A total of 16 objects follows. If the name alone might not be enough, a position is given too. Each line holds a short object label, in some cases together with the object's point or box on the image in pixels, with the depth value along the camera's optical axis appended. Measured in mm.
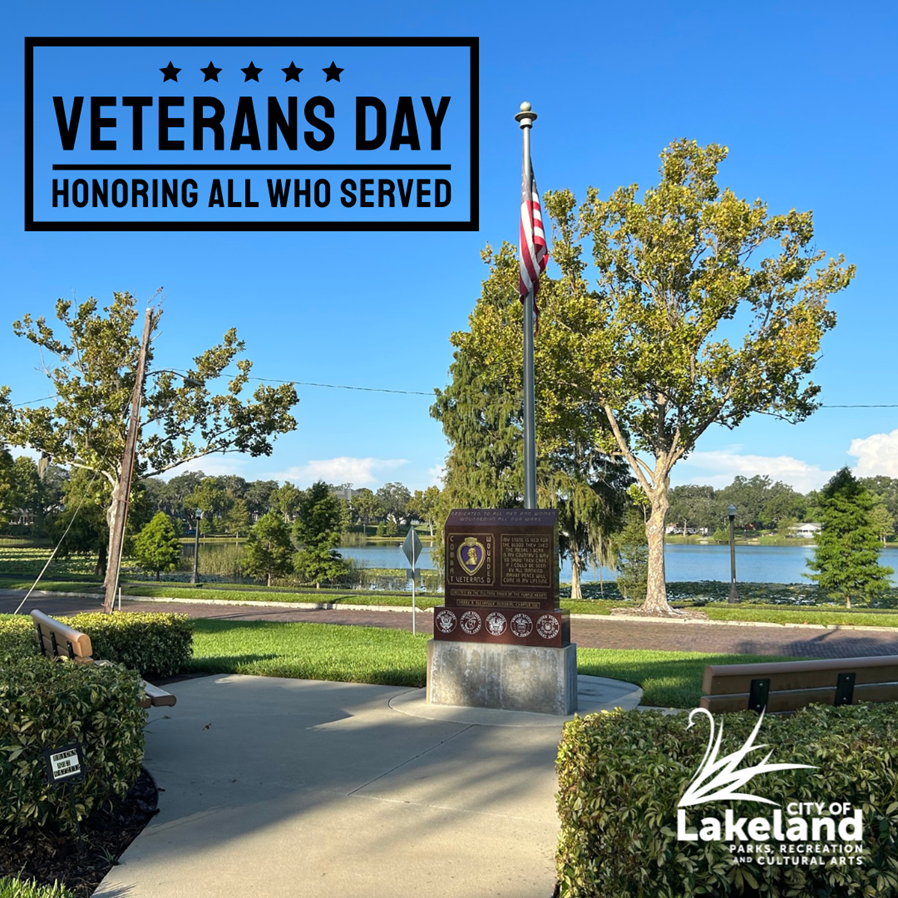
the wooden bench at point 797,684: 4707
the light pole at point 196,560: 31294
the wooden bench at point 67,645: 6023
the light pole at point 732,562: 27281
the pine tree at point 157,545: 40188
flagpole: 10151
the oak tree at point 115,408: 26641
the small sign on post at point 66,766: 4355
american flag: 11211
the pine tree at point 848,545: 28062
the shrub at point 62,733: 4348
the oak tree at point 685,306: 21922
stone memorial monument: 8242
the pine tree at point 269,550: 37406
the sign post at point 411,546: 18266
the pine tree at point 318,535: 35688
